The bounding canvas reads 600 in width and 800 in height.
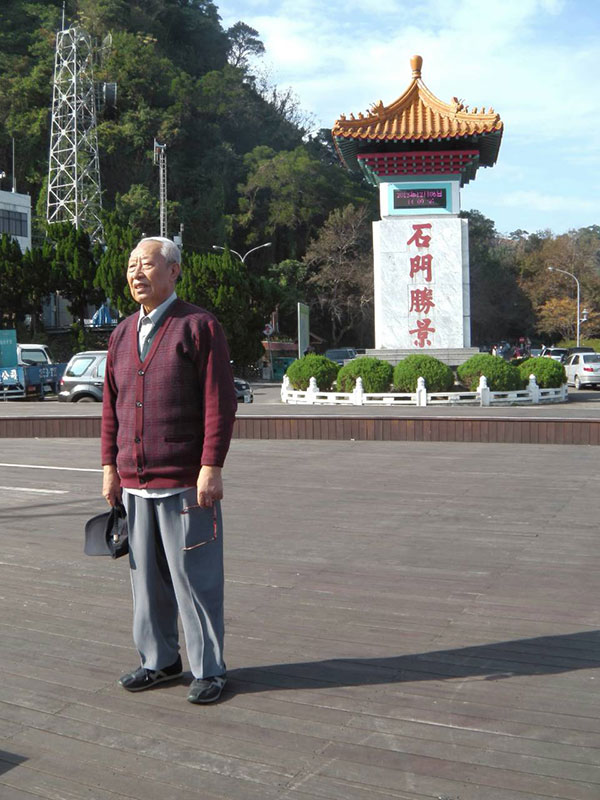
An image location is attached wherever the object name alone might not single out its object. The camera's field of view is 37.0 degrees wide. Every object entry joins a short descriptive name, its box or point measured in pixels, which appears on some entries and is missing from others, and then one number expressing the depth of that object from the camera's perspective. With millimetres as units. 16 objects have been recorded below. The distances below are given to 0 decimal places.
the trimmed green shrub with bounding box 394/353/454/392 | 21969
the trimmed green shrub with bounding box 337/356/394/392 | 22234
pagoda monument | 25453
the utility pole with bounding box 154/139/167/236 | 35166
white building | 49625
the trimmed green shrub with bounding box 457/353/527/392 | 22547
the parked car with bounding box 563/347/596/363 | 38966
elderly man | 3521
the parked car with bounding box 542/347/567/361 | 41500
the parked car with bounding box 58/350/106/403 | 19797
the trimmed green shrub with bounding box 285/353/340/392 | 23391
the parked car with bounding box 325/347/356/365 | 41500
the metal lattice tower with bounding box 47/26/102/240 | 52438
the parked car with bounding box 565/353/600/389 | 31359
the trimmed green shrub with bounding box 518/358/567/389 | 23641
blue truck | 25375
